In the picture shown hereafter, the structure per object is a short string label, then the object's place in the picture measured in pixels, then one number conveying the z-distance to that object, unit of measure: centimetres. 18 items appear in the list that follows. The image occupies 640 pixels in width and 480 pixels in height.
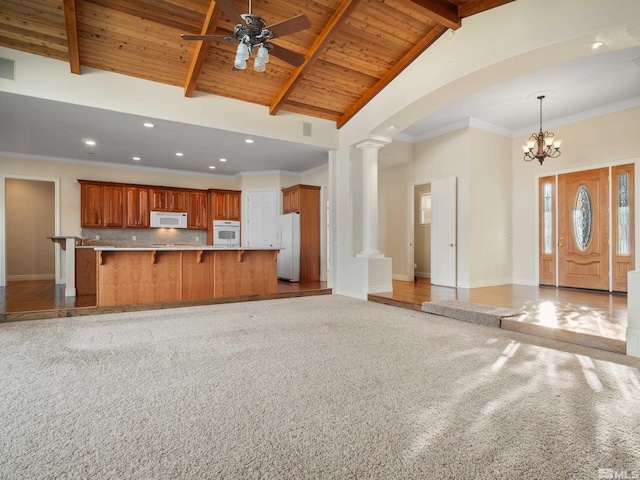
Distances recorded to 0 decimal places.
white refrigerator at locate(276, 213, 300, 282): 819
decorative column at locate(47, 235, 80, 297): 589
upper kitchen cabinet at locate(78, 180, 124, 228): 777
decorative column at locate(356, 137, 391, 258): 630
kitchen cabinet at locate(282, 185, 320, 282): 820
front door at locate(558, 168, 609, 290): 625
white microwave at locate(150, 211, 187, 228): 850
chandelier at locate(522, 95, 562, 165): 610
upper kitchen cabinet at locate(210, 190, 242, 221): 907
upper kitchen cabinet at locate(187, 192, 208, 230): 901
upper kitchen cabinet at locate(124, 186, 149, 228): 822
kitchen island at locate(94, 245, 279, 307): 517
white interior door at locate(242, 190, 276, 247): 910
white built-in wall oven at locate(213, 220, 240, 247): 909
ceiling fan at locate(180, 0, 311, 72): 292
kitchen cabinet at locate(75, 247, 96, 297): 612
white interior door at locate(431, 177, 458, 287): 705
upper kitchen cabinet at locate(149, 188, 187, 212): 852
